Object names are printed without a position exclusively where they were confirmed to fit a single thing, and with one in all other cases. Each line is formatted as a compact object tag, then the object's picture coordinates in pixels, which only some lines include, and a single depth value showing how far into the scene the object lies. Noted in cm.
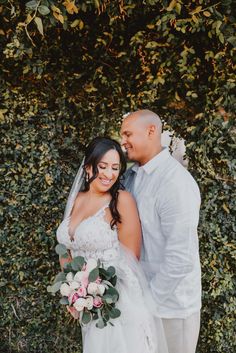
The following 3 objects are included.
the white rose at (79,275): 261
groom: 263
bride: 272
